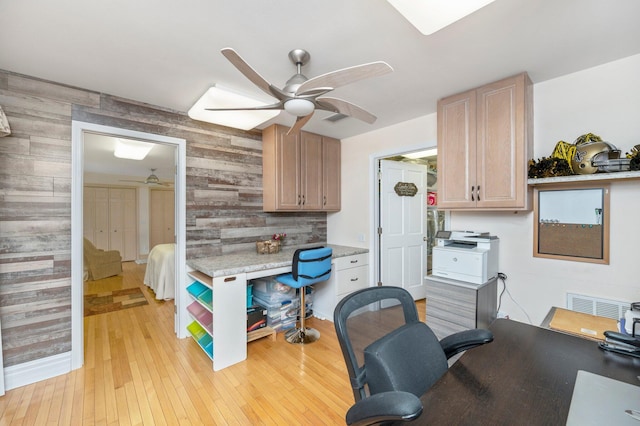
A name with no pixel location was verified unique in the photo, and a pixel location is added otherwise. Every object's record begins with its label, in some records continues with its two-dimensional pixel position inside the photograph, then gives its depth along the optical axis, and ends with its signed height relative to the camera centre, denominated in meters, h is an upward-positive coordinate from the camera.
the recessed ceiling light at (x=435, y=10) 1.15 +0.88
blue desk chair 2.59 -0.61
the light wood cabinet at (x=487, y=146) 2.07 +0.54
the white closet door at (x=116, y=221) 6.80 -0.21
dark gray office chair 0.77 -0.52
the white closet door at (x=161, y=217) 7.45 -0.13
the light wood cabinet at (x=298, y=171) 3.25 +0.53
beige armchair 5.11 -0.97
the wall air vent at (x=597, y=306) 1.87 -0.69
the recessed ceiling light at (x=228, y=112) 2.23 +0.92
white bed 3.96 -0.93
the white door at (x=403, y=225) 3.57 -0.19
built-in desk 2.31 -0.79
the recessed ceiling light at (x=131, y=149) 3.64 +0.91
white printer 2.23 -0.39
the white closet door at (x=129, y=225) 6.98 -0.33
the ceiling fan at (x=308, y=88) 1.36 +0.71
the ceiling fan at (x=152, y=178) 6.00 +0.77
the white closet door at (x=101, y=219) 6.56 -0.16
